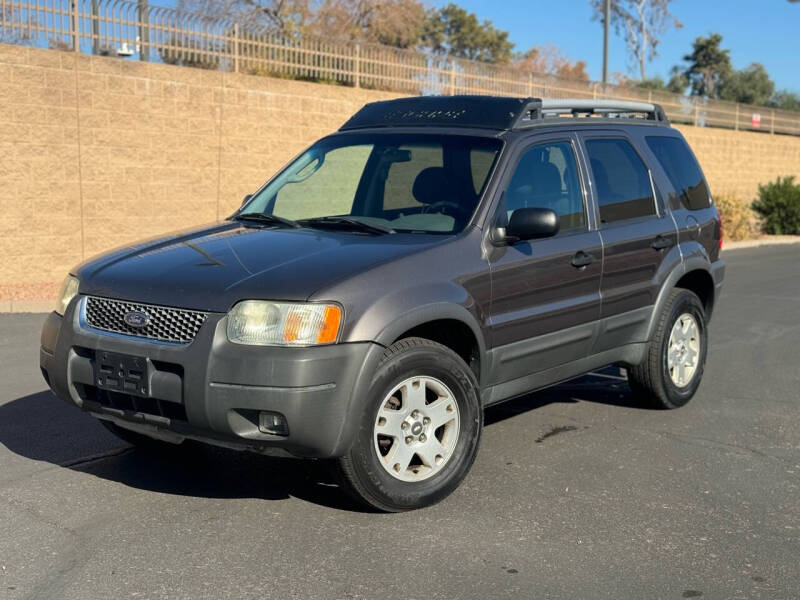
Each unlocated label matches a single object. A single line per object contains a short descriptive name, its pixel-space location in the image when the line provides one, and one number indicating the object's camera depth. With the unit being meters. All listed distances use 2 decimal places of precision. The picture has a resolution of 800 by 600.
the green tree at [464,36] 64.56
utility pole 31.28
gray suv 4.39
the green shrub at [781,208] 26.36
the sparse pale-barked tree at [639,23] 65.75
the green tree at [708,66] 65.38
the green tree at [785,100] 62.69
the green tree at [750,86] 64.12
